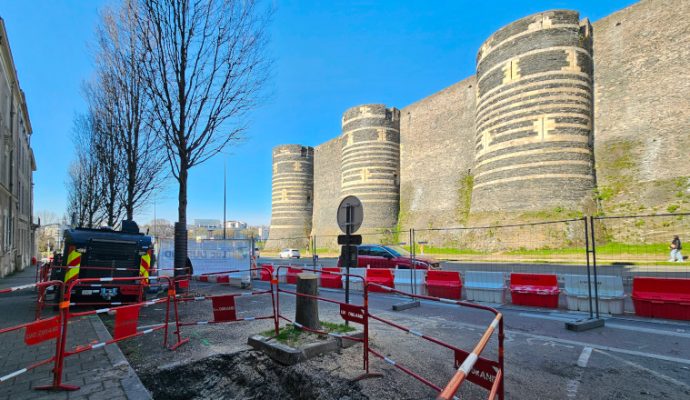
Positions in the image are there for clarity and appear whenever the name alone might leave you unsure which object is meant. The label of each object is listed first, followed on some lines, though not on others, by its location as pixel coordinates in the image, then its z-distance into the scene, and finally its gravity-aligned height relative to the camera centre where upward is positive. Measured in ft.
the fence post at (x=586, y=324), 21.04 -5.91
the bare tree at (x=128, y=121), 44.21 +15.15
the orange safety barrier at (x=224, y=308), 19.51 -4.37
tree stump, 17.98 -3.85
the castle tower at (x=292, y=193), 165.78 +14.82
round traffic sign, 24.84 +0.63
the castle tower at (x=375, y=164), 119.03 +19.69
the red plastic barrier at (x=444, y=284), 33.60 -5.59
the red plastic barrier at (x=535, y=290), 28.58 -5.31
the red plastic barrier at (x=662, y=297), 23.38 -5.00
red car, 48.01 -4.70
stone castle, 61.16 +19.41
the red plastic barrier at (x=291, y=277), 49.39 -6.96
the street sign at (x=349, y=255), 23.90 -1.99
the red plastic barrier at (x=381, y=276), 39.52 -5.66
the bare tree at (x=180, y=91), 34.01 +12.95
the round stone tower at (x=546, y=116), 67.41 +19.71
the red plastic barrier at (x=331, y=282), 43.78 -6.82
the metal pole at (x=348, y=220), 24.90 +0.29
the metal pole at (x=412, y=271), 32.86 -4.29
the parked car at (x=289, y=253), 125.39 -9.89
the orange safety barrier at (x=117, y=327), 12.60 -4.21
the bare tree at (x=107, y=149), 55.62 +13.39
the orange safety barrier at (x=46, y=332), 12.07 -3.53
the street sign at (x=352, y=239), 23.81 -0.96
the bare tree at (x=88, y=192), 77.87 +8.65
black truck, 28.27 -2.66
